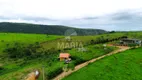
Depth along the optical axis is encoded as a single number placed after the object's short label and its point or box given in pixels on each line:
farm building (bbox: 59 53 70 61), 34.51
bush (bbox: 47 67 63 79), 26.21
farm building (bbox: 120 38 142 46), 45.42
